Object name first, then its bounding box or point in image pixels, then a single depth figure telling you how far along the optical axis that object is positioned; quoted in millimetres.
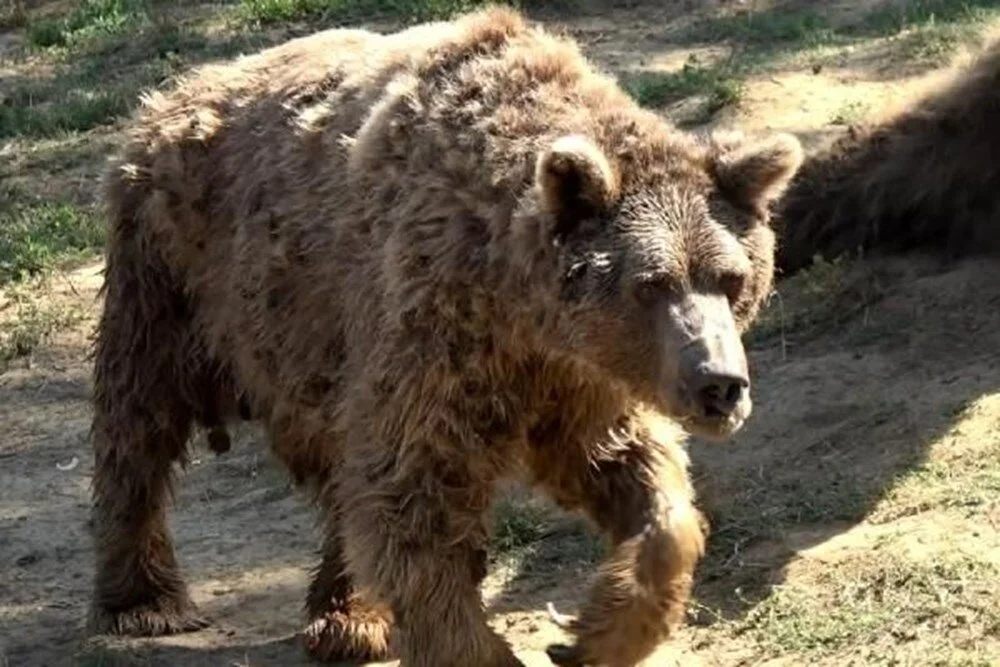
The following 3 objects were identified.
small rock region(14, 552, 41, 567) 16516
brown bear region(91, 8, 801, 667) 11055
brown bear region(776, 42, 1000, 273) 18281
